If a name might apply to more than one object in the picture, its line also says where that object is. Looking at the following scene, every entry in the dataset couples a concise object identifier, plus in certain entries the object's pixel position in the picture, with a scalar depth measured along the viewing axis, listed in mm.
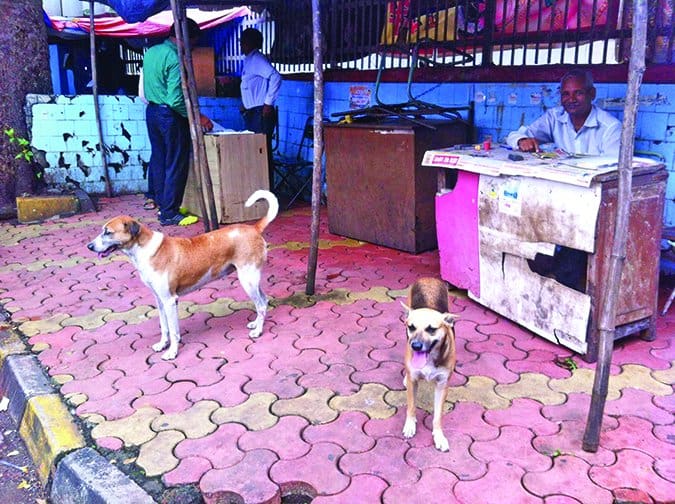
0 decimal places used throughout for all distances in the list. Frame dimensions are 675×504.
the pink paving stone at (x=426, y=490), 2594
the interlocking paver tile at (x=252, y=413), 3199
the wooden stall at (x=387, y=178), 5824
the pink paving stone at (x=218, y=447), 2912
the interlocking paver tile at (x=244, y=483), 2664
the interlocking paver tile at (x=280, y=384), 3494
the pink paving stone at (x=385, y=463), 2750
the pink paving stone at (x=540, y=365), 3648
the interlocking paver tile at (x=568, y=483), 2596
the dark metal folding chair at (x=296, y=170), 8453
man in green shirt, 7004
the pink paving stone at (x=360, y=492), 2611
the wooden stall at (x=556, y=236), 3574
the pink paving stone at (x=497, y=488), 2586
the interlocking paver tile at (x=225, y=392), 3442
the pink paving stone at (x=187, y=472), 2777
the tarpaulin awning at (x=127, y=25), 11117
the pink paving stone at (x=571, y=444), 2832
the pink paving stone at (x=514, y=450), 2811
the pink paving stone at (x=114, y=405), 3352
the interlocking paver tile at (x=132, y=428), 3113
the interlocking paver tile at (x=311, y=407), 3233
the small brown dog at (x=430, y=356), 2742
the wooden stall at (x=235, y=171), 7168
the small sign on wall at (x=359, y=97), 7738
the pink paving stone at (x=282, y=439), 2951
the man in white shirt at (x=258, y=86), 8250
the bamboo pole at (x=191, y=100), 5684
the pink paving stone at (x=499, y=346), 3900
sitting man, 4656
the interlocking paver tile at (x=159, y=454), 2875
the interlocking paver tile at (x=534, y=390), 3367
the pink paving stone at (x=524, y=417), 3083
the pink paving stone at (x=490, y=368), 3605
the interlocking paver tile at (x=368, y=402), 3273
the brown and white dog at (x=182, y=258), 3811
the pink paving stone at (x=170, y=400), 3389
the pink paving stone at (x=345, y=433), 2984
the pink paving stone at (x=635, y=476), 2611
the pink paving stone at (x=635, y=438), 2898
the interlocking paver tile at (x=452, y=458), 2768
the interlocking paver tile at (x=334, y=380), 3521
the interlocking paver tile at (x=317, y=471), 2708
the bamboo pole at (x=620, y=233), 2566
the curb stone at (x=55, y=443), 2749
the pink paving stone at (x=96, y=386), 3578
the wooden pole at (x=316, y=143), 4527
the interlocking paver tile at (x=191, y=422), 3154
